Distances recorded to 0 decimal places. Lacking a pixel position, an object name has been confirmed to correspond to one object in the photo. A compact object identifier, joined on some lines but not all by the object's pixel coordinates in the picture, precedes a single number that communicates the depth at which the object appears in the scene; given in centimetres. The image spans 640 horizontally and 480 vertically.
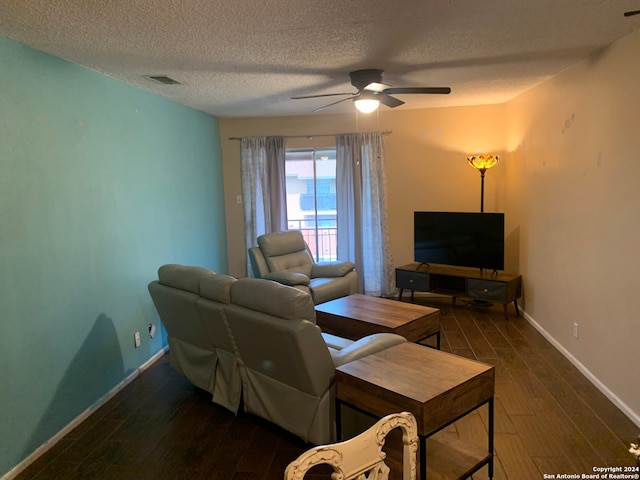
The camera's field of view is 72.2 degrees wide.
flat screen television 485
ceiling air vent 355
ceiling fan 345
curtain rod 585
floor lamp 518
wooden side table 195
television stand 474
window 599
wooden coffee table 338
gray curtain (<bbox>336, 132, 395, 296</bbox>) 576
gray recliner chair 479
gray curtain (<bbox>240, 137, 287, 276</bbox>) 588
